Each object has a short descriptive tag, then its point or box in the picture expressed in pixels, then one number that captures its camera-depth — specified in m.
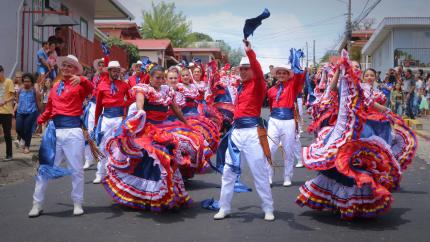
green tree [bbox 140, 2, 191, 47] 71.25
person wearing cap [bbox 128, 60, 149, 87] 10.12
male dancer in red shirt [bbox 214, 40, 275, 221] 6.46
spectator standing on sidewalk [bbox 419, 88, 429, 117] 25.10
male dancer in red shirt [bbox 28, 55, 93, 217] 6.81
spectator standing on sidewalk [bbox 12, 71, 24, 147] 12.63
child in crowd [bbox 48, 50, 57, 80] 14.25
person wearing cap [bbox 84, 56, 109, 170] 10.50
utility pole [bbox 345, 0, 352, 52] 34.04
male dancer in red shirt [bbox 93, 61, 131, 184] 9.02
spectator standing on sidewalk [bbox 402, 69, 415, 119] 21.23
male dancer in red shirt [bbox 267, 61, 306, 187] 8.79
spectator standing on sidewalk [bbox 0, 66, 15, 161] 11.41
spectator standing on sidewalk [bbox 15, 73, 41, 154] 11.56
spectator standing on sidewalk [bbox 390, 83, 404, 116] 20.70
